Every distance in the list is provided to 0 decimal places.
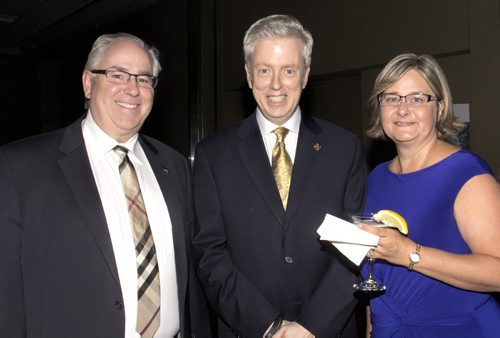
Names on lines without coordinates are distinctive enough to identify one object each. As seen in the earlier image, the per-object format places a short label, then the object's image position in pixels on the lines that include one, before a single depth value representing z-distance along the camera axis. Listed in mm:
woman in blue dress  2008
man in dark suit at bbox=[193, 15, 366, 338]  2154
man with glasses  1880
